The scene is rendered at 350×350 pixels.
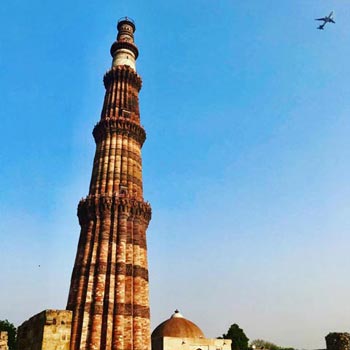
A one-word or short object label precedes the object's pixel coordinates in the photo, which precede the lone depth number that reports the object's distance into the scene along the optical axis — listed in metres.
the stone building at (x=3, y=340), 21.14
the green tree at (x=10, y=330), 48.23
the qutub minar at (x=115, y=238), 21.94
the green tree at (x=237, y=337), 46.91
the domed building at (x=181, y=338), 36.06
